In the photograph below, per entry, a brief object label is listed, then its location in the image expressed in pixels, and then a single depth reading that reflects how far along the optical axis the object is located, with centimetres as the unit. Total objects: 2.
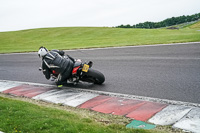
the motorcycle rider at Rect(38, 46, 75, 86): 761
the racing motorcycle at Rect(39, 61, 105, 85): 747
